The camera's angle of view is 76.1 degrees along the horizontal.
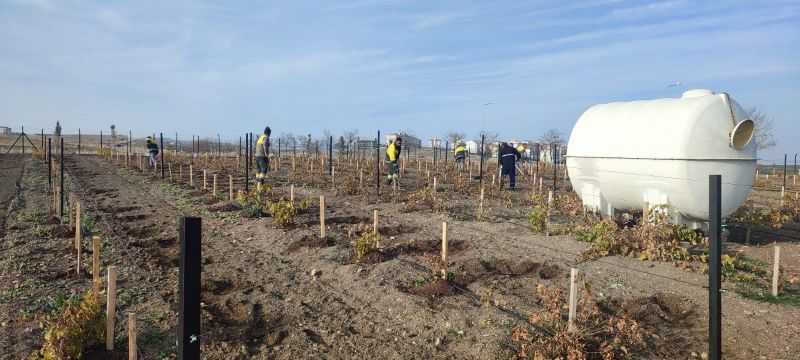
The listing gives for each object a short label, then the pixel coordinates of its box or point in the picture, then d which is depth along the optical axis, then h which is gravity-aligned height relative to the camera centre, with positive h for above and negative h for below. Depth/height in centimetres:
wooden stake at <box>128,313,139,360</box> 370 -133
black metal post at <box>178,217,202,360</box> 234 -60
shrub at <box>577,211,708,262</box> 723 -121
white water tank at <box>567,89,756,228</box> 798 +8
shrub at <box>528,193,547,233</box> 915 -108
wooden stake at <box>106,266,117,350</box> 415 -124
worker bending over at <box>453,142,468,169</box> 2352 +28
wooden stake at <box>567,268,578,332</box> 430 -116
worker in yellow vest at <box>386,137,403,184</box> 1506 +12
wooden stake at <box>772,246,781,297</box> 573 -129
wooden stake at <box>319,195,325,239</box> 856 -94
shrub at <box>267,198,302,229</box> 962 -103
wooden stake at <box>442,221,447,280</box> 605 -115
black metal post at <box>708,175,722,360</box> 323 -73
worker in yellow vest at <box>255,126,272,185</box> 1359 +11
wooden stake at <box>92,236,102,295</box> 482 -98
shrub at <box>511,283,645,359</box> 404 -149
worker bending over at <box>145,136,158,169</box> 2191 +44
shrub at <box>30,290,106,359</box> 408 -142
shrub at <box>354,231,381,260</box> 730 -123
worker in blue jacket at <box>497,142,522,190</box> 1659 -4
